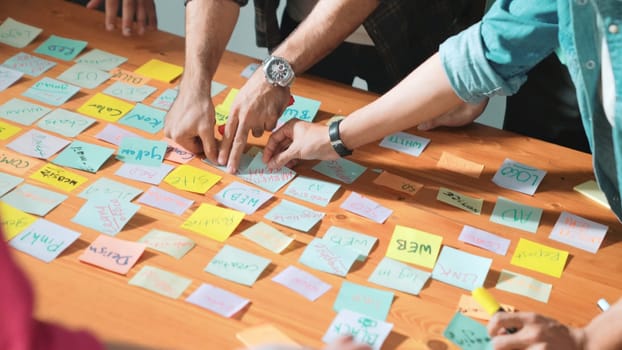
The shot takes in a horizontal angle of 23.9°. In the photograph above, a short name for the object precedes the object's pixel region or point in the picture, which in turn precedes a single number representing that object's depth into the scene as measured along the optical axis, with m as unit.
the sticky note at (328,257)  2.26
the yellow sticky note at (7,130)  2.49
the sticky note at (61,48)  2.73
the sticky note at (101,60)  2.71
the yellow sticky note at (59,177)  2.39
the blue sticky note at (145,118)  2.55
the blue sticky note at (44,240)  2.25
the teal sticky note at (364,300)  2.19
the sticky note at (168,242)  2.27
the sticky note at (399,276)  2.24
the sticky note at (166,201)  2.36
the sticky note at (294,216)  2.34
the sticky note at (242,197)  2.37
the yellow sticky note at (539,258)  2.29
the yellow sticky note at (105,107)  2.57
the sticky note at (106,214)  2.30
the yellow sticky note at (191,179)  2.41
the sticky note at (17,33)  2.76
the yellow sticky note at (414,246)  2.29
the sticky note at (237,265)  2.23
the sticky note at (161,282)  2.20
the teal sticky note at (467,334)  2.15
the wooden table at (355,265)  2.15
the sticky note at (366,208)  2.37
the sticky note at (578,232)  2.35
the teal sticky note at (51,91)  2.59
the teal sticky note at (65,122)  2.52
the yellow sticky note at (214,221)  2.31
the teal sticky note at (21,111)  2.54
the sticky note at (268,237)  2.29
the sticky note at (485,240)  2.32
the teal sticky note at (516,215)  2.38
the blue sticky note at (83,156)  2.43
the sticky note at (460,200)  2.41
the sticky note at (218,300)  2.17
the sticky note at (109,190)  2.37
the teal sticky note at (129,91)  2.62
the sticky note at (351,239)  2.30
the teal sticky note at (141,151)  2.46
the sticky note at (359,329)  2.15
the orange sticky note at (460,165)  2.49
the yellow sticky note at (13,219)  2.28
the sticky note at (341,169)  2.47
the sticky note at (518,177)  2.46
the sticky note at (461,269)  2.26
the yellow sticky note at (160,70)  2.69
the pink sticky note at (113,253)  2.23
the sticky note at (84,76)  2.65
